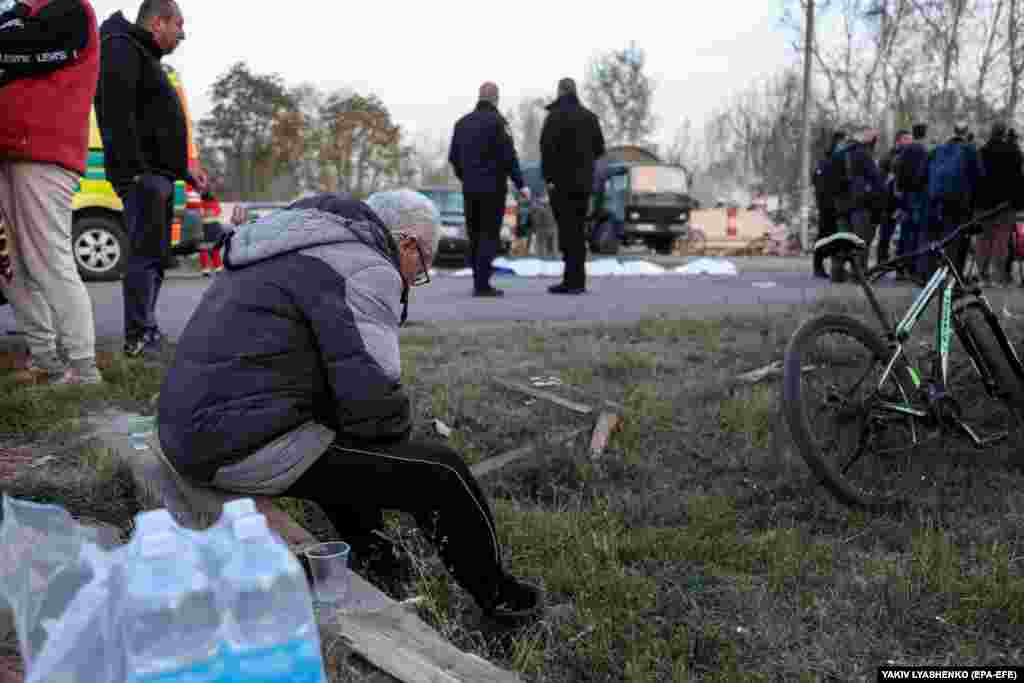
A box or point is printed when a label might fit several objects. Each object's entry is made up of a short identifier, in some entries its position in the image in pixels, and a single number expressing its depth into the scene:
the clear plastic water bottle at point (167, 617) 1.49
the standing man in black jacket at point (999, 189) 11.70
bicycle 3.85
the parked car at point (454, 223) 19.62
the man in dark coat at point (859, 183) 11.44
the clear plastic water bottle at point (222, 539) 1.62
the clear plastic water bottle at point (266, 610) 1.57
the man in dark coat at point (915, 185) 12.42
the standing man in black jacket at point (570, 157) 9.99
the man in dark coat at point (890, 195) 13.00
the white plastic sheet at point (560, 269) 14.27
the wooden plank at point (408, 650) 2.18
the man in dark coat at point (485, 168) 9.70
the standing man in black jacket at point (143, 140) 5.33
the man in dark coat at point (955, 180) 11.59
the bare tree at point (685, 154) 66.50
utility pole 26.97
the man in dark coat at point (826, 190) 11.81
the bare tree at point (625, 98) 48.19
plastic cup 2.52
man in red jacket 4.39
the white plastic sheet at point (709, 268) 14.54
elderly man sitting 2.36
